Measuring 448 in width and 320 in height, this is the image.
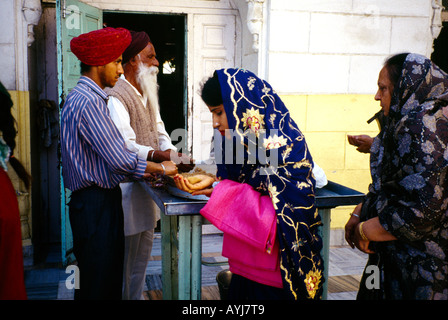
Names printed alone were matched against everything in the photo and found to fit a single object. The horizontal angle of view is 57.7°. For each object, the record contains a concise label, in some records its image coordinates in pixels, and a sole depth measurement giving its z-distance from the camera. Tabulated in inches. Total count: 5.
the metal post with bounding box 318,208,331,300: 90.3
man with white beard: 106.0
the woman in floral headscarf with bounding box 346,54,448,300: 60.2
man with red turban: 83.4
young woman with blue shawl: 65.8
